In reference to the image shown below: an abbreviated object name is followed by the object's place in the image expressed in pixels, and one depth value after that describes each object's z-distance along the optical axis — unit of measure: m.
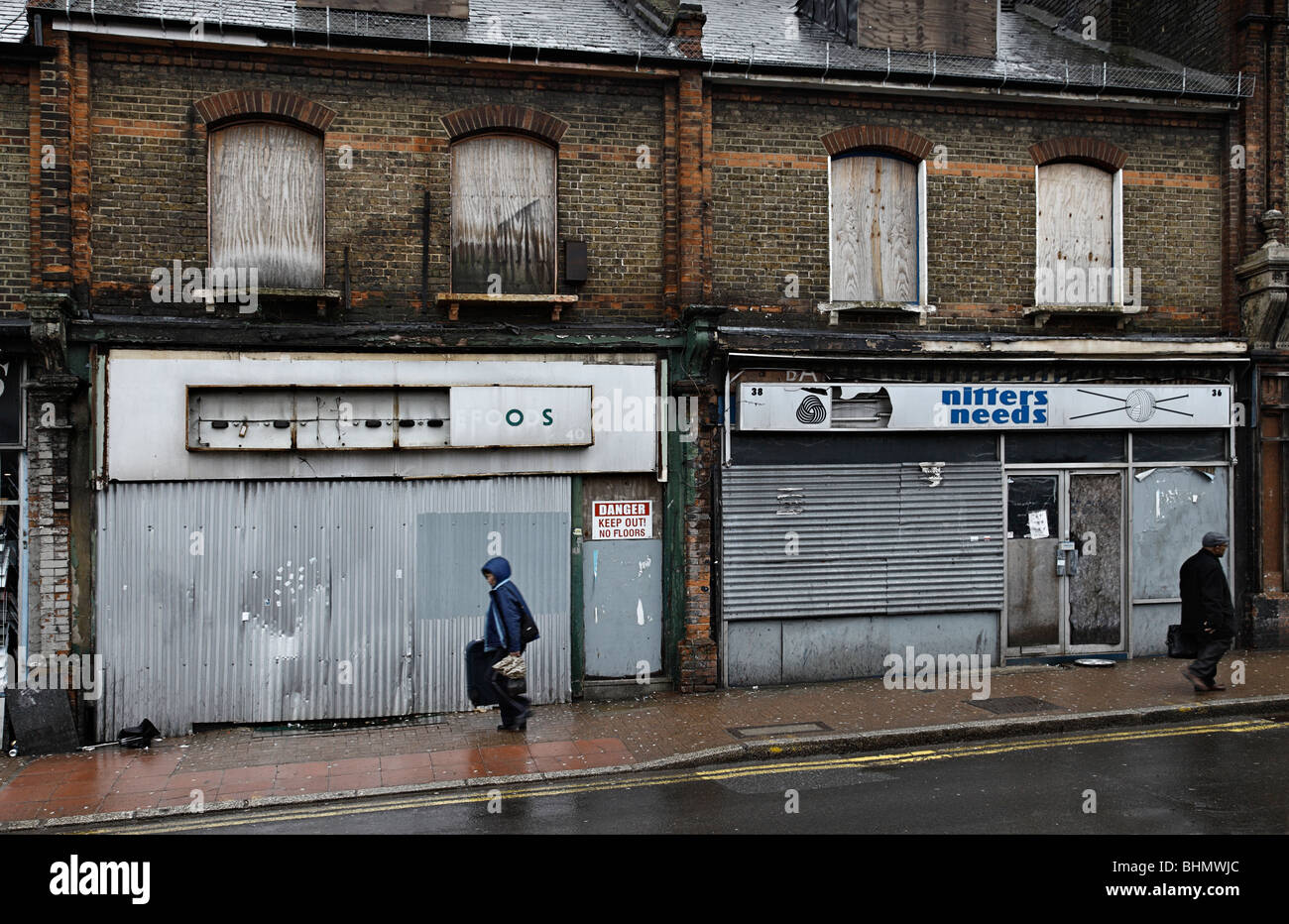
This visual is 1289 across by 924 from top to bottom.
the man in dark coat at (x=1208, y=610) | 10.24
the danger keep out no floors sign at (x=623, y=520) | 11.14
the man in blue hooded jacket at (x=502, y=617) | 9.56
